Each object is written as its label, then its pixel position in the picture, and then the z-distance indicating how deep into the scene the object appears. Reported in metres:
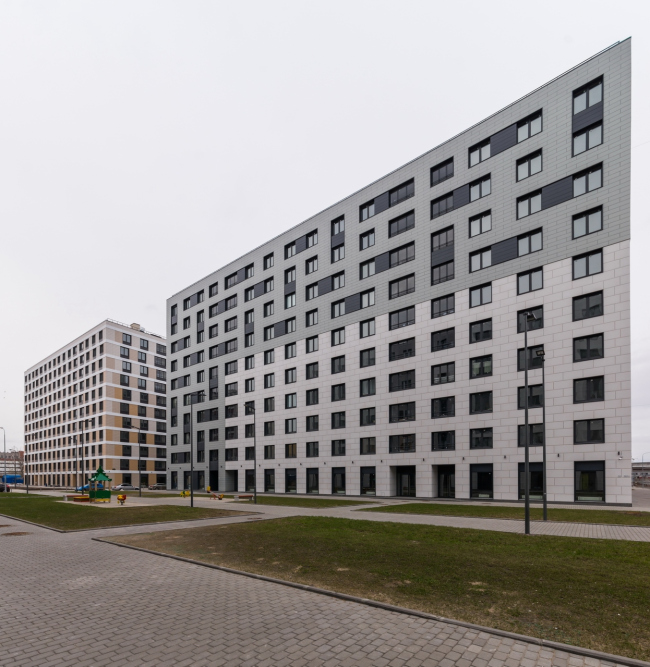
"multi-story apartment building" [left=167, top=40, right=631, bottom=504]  33.47
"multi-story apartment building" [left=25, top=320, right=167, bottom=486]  91.81
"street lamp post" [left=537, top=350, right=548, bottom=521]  21.85
